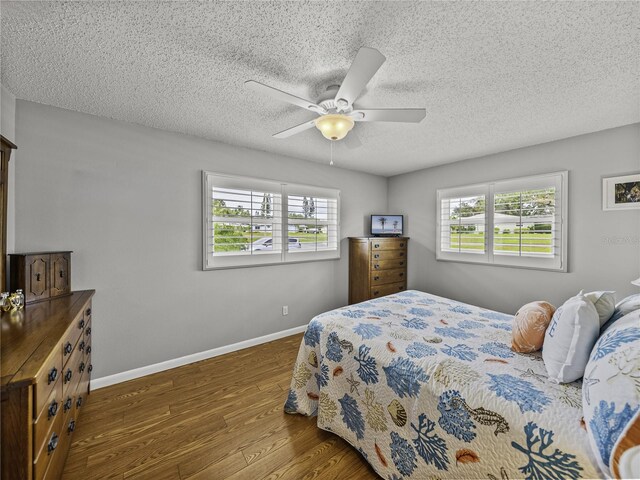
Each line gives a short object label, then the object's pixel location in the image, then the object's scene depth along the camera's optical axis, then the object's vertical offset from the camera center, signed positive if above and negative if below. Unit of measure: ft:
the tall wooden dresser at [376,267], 12.42 -1.34
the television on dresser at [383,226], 14.08 +0.72
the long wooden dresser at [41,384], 3.19 -2.14
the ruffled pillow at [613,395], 2.59 -1.69
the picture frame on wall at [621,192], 7.97 +1.51
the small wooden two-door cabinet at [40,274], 5.88 -0.86
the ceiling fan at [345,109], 4.56 +2.78
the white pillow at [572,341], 3.85 -1.53
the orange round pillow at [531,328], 4.82 -1.64
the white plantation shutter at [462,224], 11.56 +0.75
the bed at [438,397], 3.31 -2.45
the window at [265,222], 9.62 +0.70
